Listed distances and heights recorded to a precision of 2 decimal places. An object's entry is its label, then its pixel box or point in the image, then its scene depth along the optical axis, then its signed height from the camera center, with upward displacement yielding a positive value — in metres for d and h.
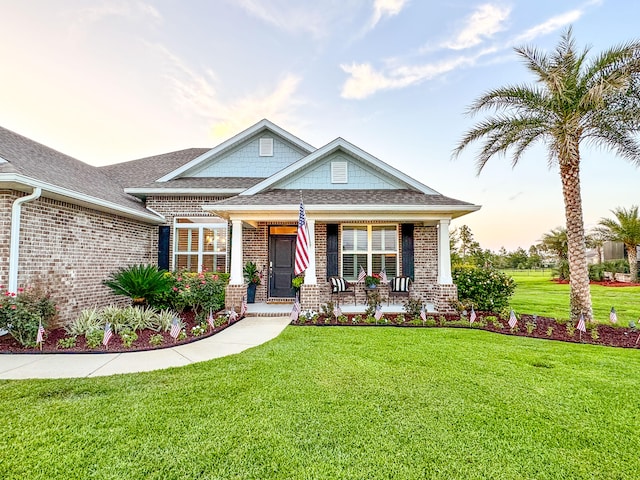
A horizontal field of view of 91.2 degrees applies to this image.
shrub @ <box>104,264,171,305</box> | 7.70 -0.54
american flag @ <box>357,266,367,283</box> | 9.63 -0.44
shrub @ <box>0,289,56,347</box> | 5.53 -0.93
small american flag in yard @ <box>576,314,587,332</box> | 6.50 -1.36
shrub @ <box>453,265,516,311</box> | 8.83 -0.82
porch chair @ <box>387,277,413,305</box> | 9.72 -0.78
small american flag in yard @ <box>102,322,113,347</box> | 5.50 -1.26
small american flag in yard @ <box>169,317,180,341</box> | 6.04 -1.28
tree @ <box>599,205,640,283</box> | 24.49 +2.36
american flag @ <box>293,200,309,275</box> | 7.57 +0.36
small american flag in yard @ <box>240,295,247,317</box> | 8.57 -1.23
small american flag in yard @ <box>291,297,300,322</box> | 7.74 -1.25
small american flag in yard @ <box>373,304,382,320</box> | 7.69 -1.30
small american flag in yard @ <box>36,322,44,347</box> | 5.37 -1.23
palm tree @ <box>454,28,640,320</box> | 7.34 +3.67
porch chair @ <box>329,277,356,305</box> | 9.64 -0.83
